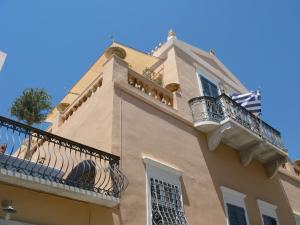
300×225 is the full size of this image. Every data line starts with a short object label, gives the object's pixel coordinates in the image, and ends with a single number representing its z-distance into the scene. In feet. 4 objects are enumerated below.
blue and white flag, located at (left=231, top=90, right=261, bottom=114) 44.11
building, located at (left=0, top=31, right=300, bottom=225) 23.24
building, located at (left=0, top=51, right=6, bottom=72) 22.84
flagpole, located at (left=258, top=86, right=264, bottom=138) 42.33
